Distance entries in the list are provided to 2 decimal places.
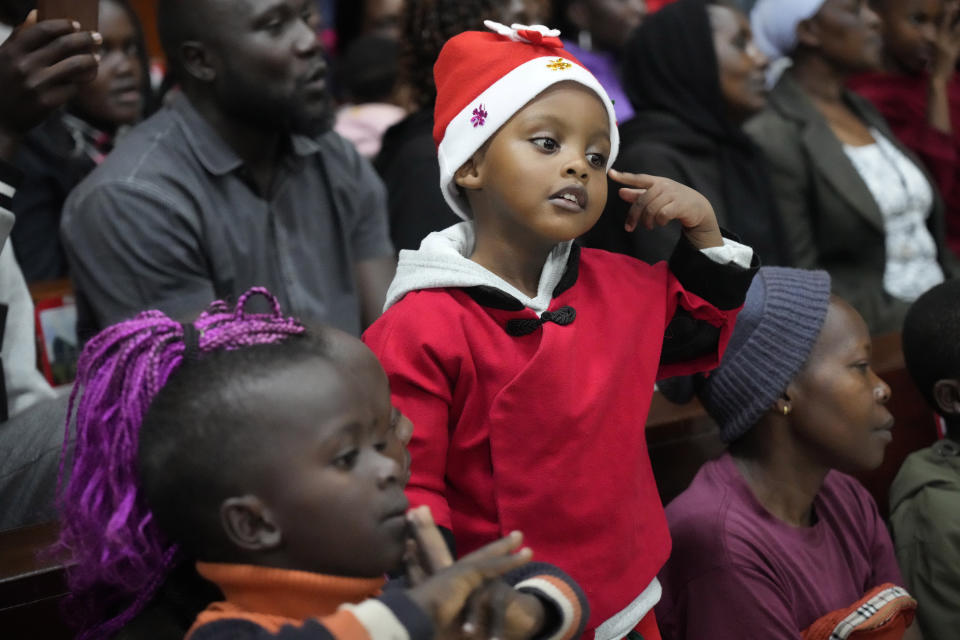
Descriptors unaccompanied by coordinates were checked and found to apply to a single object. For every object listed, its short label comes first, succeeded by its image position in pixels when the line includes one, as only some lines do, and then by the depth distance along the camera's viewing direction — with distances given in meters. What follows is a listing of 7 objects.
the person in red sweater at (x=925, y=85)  3.81
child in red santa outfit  1.98
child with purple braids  1.77
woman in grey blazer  3.21
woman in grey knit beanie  2.21
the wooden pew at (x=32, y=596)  1.98
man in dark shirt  2.60
